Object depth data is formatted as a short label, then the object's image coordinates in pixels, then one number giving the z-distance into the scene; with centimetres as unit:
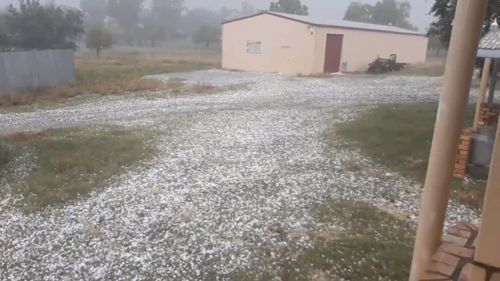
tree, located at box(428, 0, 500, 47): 1092
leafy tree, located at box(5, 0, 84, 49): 2838
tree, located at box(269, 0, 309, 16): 5881
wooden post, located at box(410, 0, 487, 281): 228
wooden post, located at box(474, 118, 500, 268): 186
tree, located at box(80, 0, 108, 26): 12206
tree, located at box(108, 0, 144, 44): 10169
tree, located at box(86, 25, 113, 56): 4291
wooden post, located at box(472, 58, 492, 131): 822
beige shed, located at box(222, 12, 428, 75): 2521
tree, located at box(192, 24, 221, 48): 7581
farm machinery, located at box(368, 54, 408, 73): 2723
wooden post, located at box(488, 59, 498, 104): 844
